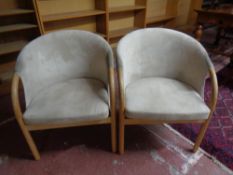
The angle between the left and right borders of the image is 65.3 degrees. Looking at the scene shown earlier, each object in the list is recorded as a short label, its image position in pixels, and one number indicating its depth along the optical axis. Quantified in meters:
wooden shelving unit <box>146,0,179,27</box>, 3.31
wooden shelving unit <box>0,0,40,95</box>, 1.87
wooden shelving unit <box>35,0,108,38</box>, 2.20
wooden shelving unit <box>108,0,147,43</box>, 2.78
